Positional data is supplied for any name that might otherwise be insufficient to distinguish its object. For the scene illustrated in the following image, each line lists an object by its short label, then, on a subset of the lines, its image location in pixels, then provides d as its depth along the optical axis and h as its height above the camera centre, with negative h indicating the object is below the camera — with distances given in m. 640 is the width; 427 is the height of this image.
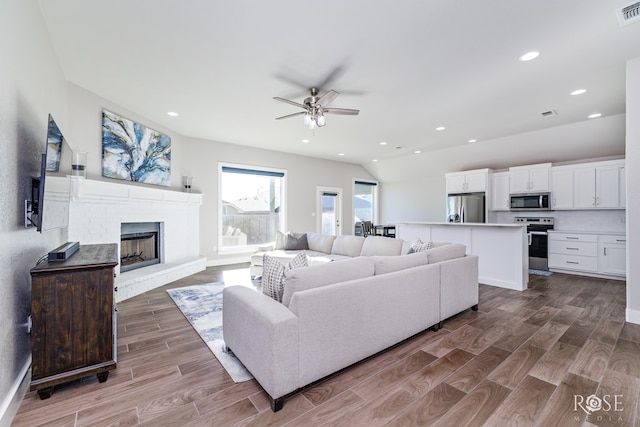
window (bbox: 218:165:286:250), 6.27 +0.22
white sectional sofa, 1.69 -0.74
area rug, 2.15 -1.16
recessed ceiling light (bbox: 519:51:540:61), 2.71 +1.60
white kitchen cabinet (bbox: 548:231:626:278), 4.80 -0.69
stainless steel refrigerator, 6.57 +0.21
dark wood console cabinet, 1.75 -0.72
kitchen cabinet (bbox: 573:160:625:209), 5.00 +0.59
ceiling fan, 3.24 +1.27
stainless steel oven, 5.58 -0.55
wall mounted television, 1.87 +0.21
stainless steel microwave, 5.75 +0.30
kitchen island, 4.16 -0.52
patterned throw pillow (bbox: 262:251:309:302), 2.07 -0.46
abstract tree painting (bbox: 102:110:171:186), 3.91 +0.99
